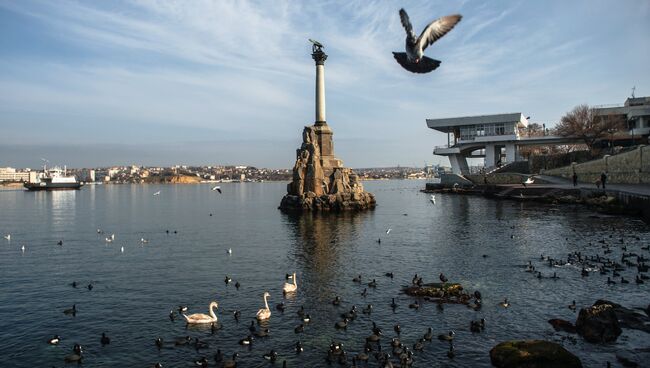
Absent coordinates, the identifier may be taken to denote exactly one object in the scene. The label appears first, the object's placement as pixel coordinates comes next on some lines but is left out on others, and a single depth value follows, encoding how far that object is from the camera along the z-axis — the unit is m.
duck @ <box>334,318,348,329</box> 19.50
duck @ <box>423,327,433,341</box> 17.84
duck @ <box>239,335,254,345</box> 17.97
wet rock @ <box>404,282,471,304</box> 23.06
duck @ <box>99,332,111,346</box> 18.31
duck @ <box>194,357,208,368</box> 15.85
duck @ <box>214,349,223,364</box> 16.20
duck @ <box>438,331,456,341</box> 17.84
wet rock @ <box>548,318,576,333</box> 18.69
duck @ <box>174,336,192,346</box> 18.02
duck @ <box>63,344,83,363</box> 16.69
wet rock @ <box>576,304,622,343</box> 17.50
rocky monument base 74.62
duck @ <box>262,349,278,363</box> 16.33
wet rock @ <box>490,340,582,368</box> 14.95
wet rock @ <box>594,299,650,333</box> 18.64
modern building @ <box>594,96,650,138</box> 99.62
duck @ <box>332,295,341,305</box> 22.88
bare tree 97.15
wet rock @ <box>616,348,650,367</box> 15.41
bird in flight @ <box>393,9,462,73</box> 12.83
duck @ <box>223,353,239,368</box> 15.73
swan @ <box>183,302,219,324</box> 20.25
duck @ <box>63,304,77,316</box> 22.30
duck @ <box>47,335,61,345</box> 18.56
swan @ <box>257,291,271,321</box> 20.53
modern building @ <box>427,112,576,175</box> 113.81
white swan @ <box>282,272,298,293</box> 25.22
